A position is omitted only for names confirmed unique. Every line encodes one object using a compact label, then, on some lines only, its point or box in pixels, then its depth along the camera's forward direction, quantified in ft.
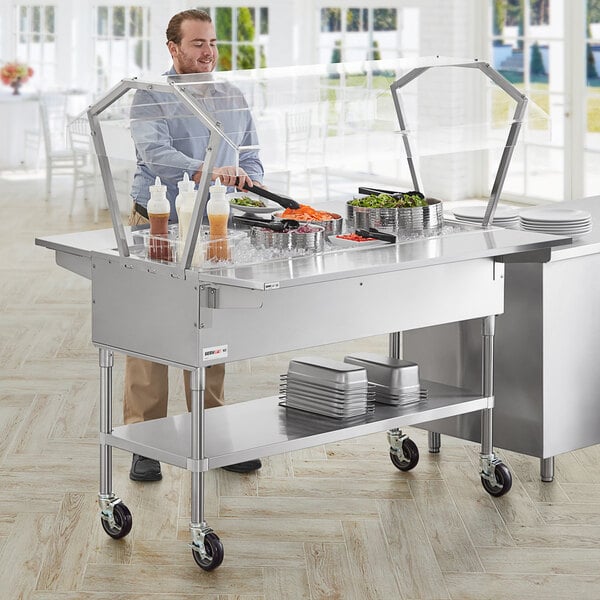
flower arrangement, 70.54
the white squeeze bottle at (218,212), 19.01
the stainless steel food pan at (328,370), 20.74
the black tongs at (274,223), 19.70
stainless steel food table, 18.13
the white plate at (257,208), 20.79
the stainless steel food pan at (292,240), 19.54
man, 18.74
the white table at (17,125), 70.62
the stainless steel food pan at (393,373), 21.44
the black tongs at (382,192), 21.91
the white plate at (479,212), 22.82
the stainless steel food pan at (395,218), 21.15
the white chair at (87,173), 52.97
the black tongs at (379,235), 20.34
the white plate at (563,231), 22.76
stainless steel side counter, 21.81
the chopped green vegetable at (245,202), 21.10
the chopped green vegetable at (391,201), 21.34
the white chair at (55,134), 56.43
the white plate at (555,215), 22.74
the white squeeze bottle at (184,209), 18.46
